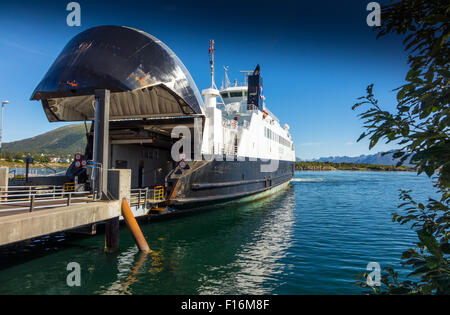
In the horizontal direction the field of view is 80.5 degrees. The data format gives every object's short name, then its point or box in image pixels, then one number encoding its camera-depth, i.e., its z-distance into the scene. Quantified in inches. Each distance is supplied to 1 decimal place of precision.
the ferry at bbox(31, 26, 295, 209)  494.3
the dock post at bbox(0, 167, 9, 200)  444.1
